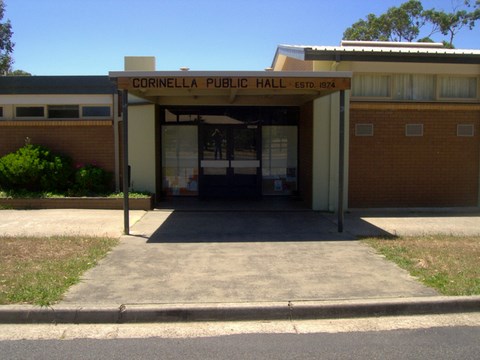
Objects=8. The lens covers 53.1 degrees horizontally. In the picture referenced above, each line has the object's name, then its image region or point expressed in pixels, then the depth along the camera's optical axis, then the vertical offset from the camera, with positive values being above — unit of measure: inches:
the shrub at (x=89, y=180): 471.5 -25.7
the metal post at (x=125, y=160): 338.0 -4.3
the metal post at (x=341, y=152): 345.1 +1.4
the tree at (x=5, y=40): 794.8 +190.5
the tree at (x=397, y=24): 1573.6 +431.9
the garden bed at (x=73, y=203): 453.1 -46.3
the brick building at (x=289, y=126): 419.2 +28.4
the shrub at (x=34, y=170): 460.4 -15.5
